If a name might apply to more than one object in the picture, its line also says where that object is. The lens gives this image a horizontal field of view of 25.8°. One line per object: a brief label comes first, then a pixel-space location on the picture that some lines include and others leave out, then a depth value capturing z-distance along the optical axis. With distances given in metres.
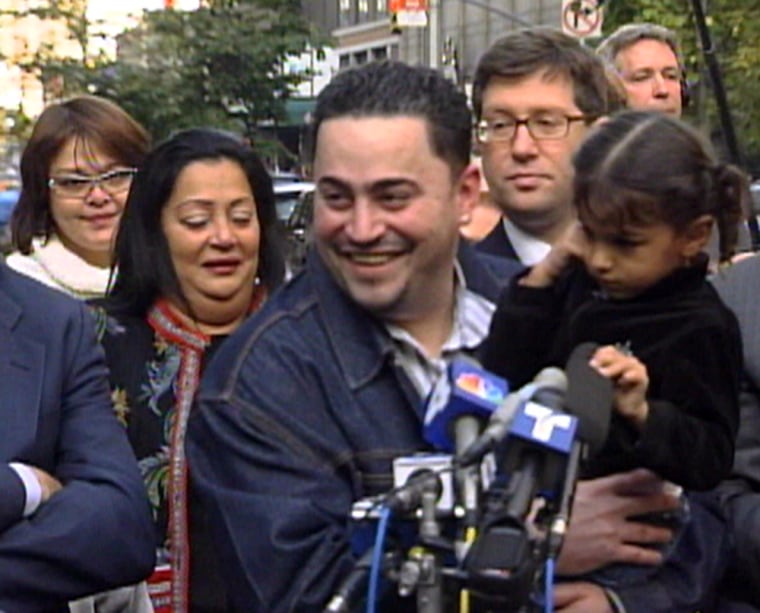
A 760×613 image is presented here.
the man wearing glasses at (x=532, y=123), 4.64
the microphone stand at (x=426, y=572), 2.19
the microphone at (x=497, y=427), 2.18
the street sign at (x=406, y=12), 33.50
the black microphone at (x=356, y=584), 2.27
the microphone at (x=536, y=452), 2.19
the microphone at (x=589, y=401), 2.28
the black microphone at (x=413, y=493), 2.24
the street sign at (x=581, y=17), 19.07
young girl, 3.03
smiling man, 2.94
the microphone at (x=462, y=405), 2.30
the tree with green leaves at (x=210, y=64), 29.39
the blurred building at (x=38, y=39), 25.81
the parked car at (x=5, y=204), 18.82
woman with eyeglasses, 5.71
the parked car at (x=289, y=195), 24.78
